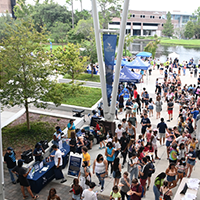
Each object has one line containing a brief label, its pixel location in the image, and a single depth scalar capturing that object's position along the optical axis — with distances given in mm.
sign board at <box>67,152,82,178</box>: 9422
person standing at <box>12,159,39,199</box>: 8017
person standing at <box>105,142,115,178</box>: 9159
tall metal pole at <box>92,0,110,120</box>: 11732
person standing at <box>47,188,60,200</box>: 6484
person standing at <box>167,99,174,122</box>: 14892
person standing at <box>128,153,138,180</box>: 8156
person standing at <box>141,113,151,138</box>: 11883
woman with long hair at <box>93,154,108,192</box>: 8266
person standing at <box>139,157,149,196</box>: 7793
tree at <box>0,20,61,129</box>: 11406
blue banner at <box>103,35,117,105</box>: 11938
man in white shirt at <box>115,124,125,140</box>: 11203
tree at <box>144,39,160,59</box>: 43281
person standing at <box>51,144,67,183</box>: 9062
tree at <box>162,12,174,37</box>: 112562
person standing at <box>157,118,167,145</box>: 11445
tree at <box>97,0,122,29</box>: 45125
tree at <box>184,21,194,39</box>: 107312
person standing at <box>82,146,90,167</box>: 8789
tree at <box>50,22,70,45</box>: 55031
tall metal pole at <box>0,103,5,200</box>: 6096
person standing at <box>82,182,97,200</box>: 6742
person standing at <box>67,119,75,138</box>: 12109
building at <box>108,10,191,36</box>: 113750
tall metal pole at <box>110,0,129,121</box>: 11148
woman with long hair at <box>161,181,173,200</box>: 6742
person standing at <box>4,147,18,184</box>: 9078
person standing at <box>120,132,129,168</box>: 9873
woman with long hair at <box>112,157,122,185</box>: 8137
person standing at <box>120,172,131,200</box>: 7230
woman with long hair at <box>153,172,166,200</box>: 7145
